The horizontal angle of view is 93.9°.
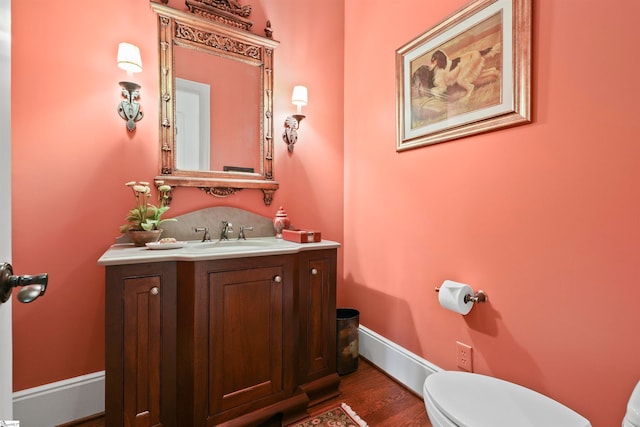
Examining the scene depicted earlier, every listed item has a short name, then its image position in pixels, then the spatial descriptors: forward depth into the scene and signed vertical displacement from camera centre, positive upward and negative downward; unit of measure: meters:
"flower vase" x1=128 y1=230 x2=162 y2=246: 1.50 -0.12
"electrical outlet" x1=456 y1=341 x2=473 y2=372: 1.49 -0.73
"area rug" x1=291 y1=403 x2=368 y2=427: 1.53 -1.08
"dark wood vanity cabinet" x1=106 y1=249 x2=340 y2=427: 1.24 -0.60
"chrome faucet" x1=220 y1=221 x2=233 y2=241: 1.88 -0.12
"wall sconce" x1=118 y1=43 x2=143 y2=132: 1.55 +0.67
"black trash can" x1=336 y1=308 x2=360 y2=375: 1.96 -0.88
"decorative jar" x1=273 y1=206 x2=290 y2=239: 2.00 -0.07
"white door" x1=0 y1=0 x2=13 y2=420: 0.61 +0.04
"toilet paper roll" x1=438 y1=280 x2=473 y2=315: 1.42 -0.40
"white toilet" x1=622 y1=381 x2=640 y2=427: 0.77 -0.52
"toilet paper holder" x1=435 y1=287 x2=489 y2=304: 1.44 -0.41
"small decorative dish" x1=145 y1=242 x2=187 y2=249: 1.47 -0.17
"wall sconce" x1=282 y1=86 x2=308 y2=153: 2.09 +0.66
